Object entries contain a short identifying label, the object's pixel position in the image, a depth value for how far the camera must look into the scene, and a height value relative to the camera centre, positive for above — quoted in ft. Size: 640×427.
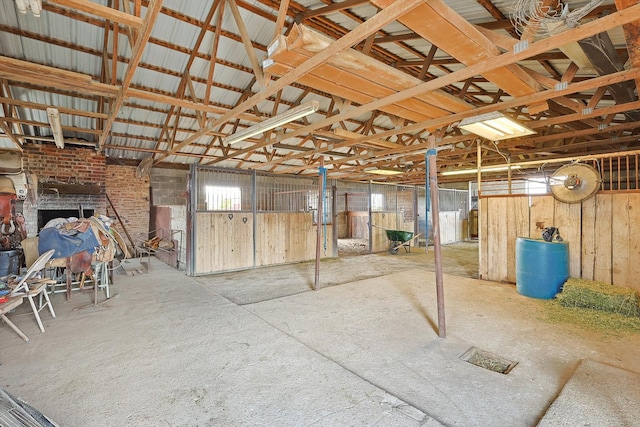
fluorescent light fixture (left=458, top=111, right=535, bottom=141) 11.68 +3.80
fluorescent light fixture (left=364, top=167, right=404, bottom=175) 27.61 +4.02
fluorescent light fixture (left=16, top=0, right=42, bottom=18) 6.40 +4.73
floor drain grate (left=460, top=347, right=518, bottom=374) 7.93 -4.35
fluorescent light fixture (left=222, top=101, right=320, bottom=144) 11.66 +4.23
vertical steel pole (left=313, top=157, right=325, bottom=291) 15.44 -0.01
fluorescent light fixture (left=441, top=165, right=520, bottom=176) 21.95 +3.73
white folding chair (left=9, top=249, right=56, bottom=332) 9.77 -2.70
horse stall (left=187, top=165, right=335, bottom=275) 20.06 -0.94
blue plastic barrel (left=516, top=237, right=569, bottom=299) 13.76 -2.76
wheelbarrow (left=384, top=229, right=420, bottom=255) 29.45 -2.85
